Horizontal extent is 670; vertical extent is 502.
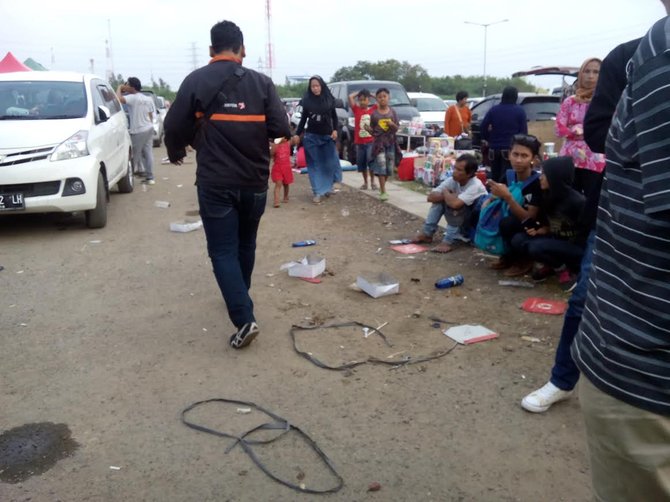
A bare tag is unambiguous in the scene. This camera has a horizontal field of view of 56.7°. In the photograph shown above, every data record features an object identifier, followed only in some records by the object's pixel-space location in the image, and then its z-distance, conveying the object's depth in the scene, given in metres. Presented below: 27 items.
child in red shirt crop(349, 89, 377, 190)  9.56
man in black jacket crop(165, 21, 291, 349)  3.91
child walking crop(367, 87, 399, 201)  9.13
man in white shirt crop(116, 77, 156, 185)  11.28
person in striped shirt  1.23
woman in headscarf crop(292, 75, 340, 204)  8.99
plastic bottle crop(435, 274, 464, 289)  5.26
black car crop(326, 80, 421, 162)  13.68
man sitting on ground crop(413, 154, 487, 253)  6.18
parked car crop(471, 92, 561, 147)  11.08
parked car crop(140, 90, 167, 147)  20.07
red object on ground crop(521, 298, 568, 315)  4.66
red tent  17.53
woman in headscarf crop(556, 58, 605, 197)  5.43
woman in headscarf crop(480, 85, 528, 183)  8.53
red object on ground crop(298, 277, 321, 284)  5.52
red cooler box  11.10
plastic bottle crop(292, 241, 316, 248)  6.80
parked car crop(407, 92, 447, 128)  15.76
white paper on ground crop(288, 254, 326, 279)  5.56
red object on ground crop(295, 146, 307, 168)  13.56
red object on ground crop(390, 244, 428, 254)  6.44
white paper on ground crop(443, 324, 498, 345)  4.19
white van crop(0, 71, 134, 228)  6.84
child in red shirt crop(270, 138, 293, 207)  9.10
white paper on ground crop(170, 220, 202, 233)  7.58
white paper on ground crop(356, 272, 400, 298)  5.05
